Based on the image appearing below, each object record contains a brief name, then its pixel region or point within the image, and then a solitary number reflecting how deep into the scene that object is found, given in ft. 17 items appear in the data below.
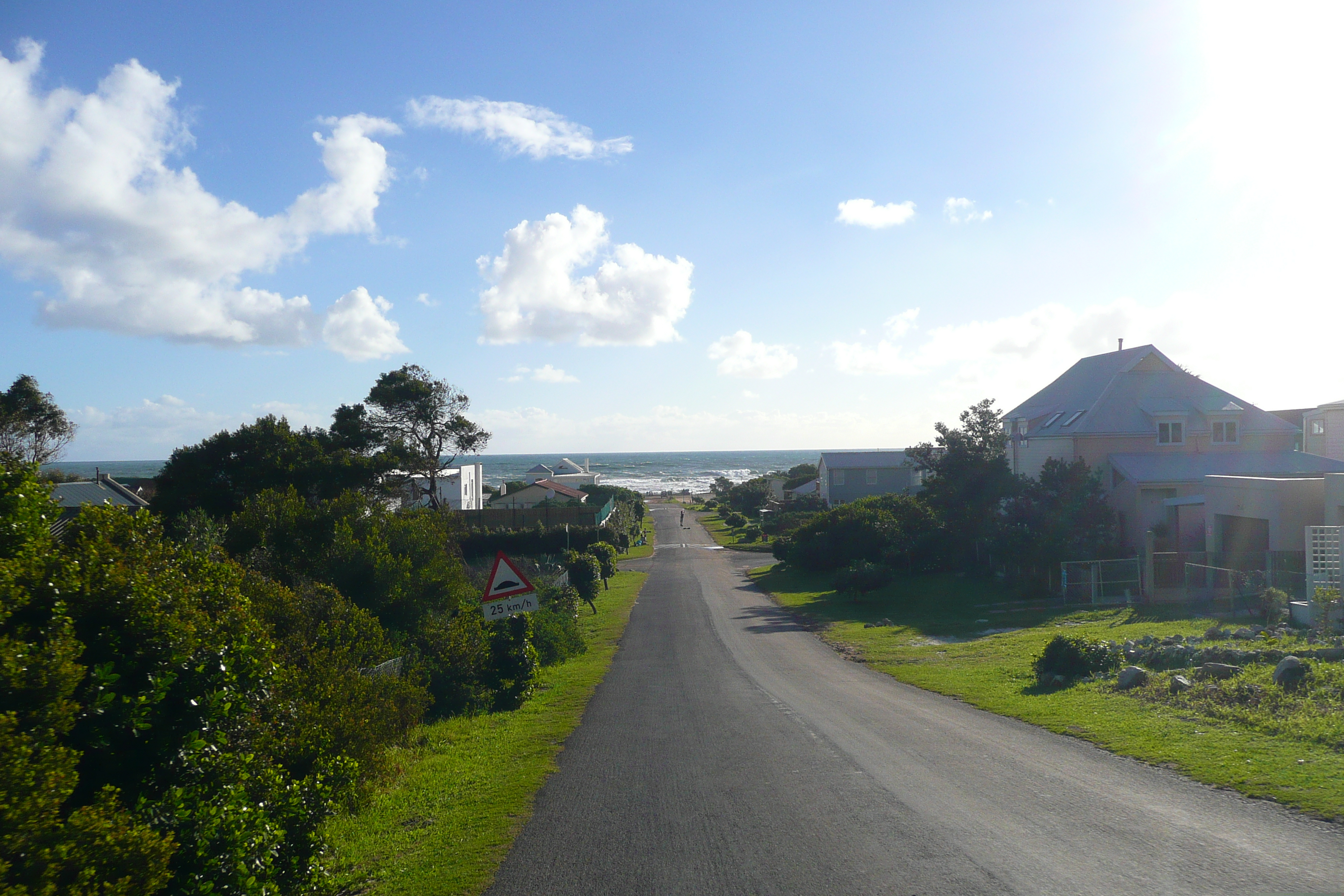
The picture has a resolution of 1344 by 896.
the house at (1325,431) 124.26
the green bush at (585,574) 101.35
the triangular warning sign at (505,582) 41.83
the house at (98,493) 118.01
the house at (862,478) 213.46
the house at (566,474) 321.73
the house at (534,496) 218.79
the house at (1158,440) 102.12
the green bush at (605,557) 129.90
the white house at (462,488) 190.39
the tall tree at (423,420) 139.54
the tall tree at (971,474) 106.11
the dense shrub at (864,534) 113.91
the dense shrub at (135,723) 12.80
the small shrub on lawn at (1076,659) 45.83
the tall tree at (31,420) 127.13
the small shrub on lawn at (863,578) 99.91
